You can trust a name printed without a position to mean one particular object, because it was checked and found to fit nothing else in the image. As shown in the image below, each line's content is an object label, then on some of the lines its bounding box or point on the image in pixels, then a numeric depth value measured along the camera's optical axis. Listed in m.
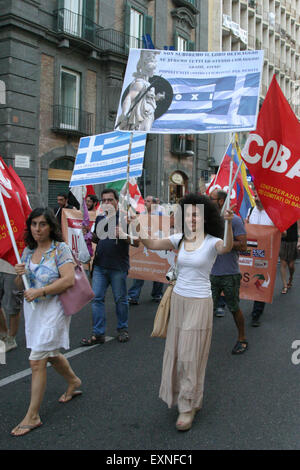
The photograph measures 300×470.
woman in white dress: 3.28
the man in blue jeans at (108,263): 5.33
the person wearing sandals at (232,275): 5.08
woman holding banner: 3.37
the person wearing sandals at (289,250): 9.01
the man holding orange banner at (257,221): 6.37
